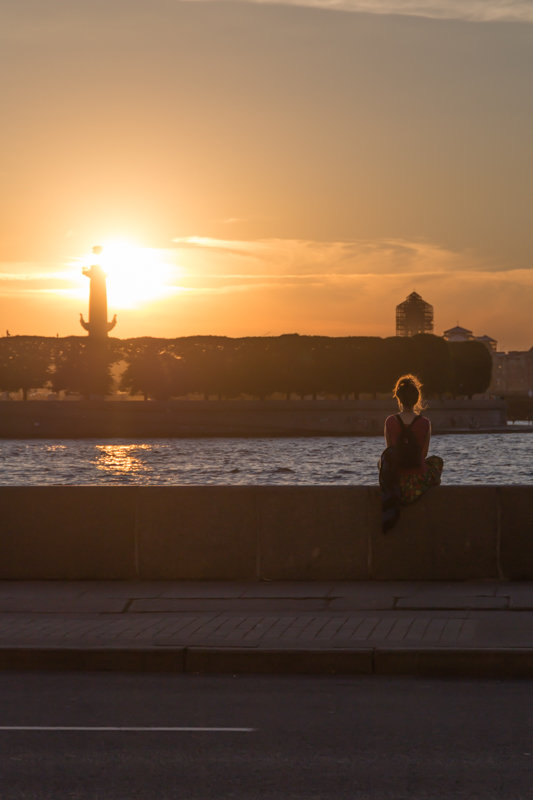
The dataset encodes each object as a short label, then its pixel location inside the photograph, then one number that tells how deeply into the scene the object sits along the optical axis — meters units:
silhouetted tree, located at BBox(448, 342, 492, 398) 161.62
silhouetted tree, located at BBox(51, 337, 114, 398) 146.25
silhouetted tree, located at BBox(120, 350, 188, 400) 147.75
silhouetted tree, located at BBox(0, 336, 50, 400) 148.12
